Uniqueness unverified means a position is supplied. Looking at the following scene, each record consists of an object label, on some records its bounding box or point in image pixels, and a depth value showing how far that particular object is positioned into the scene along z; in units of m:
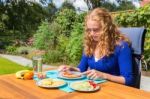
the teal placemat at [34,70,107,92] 1.12
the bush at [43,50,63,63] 4.50
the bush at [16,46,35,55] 5.43
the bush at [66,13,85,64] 4.06
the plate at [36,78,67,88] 1.14
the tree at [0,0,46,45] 8.70
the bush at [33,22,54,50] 4.95
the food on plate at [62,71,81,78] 1.27
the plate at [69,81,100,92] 1.09
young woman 1.32
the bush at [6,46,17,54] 5.75
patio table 1.04
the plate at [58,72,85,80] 1.25
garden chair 1.42
